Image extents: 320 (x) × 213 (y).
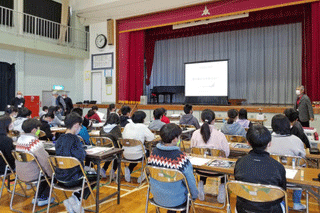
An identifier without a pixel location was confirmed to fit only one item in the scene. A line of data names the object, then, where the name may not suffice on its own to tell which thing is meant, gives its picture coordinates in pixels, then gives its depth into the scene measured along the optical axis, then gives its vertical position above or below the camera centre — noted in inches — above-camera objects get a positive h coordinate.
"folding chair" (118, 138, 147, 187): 137.3 -18.2
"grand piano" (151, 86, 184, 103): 432.5 +31.7
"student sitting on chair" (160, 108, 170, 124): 210.2 -8.7
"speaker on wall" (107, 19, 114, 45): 431.5 +130.4
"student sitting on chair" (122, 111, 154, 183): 143.6 -14.8
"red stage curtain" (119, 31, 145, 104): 416.8 +70.0
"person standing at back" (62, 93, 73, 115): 346.3 +8.5
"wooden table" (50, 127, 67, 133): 193.5 -16.0
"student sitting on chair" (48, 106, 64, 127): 223.0 -11.3
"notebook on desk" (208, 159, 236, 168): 90.8 -19.6
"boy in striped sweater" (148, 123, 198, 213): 81.4 -18.4
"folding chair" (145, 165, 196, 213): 78.7 -20.8
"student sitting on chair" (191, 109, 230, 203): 117.3 -14.1
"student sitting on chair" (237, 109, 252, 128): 178.4 -6.9
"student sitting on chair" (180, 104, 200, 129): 207.8 -7.4
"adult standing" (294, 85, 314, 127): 245.1 +0.5
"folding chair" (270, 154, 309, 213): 92.7 -18.7
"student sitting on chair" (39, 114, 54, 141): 186.4 -15.7
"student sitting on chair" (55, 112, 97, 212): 100.7 -17.4
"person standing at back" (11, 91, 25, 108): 313.1 +7.4
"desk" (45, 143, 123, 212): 103.5 -19.7
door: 453.7 +38.4
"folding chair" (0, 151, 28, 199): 114.7 -28.9
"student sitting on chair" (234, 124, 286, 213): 68.4 -16.4
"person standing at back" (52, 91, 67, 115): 337.1 +7.0
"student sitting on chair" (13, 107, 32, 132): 168.2 -8.3
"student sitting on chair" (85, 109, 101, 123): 250.5 -8.4
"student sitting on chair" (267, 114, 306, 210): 99.8 -12.3
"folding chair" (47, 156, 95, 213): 95.3 -21.4
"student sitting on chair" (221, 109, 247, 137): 155.3 -11.6
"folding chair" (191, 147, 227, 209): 111.0 -19.3
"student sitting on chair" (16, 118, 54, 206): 106.6 -18.0
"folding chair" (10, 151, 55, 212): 103.1 -20.4
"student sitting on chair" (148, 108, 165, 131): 175.5 -8.5
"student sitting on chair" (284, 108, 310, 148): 123.6 -8.0
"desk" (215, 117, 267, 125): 265.4 -11.2
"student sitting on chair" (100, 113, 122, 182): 155.3 -13.7
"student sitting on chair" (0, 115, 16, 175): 119.7 -16.4
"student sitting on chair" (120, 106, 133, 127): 177.5 -5.2
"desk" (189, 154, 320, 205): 73.9 -20.3
